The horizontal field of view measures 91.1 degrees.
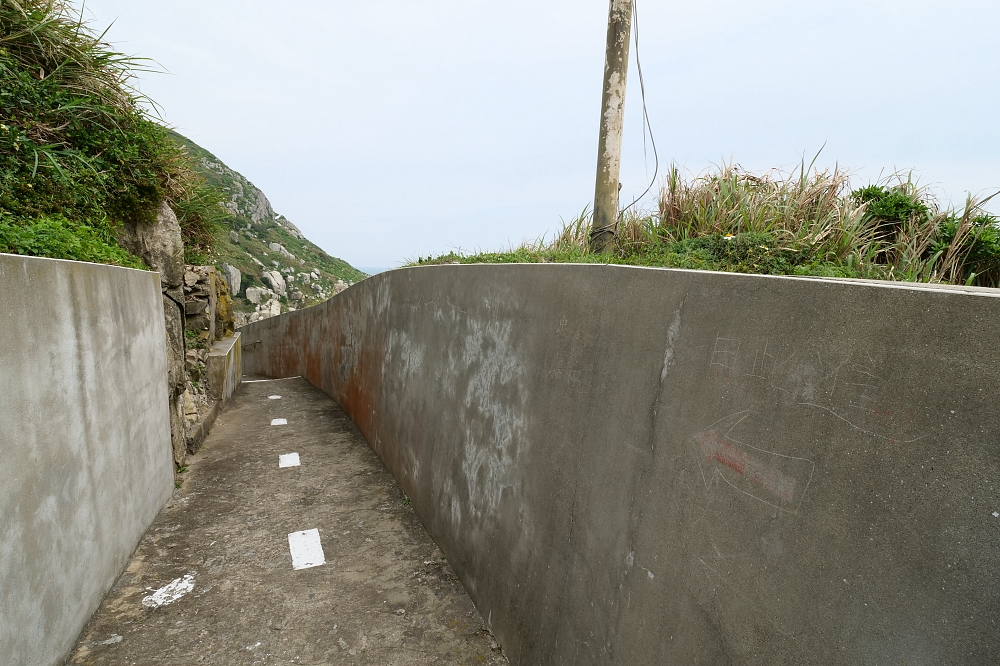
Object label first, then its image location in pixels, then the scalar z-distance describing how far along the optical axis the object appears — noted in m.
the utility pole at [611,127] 3.94
